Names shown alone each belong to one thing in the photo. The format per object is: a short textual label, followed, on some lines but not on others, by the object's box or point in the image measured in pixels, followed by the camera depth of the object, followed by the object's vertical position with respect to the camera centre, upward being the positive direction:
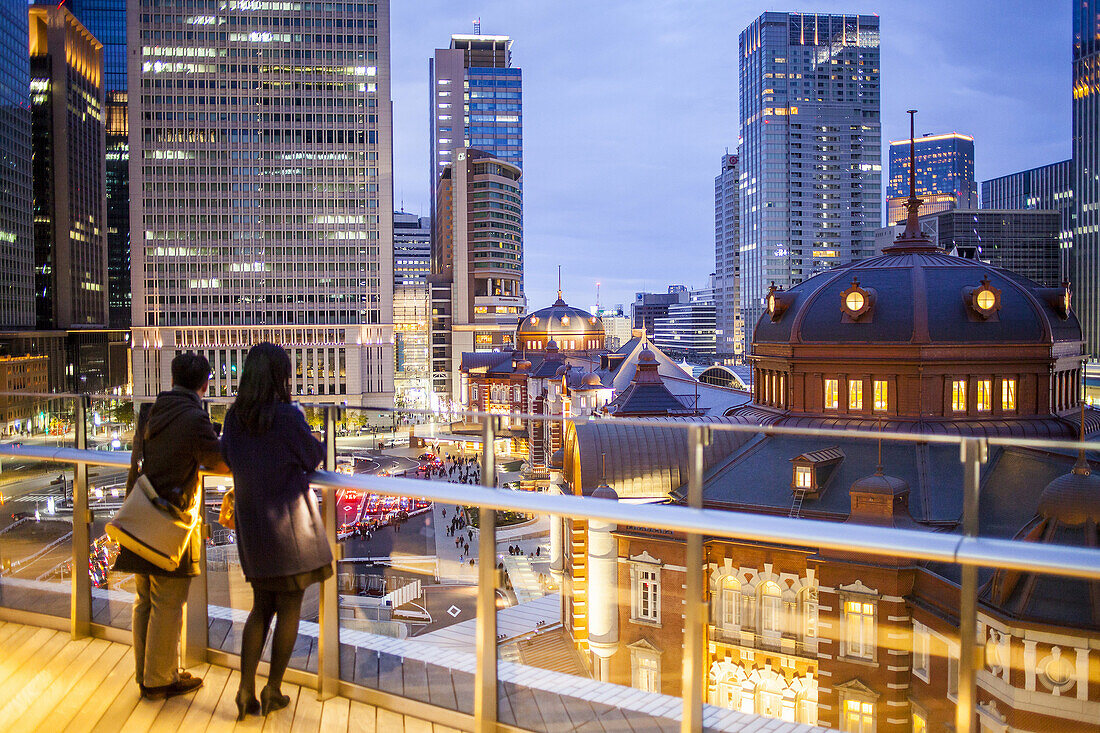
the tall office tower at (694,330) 172.75 +7.24
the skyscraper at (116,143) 136.12 +39.56
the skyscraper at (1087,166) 96.31 +25.19
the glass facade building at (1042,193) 106.62 +28.52
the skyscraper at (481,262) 117.25 +15.58
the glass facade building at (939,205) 185.86 +38.62
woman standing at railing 4.11 -0.64
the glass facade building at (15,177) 83.06 +21.49
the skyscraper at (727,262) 152.50 +20.87
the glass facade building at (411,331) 152.25 +6.23
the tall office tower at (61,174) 108.38 +27.61
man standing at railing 4.47 -0.72
